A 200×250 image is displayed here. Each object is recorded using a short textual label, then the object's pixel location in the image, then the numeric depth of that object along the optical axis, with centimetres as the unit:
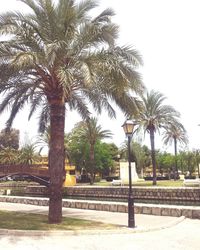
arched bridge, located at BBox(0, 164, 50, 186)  1701
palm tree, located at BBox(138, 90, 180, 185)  2310
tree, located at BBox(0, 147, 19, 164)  4653
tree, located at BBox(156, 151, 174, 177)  4921
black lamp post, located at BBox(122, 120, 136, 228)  786
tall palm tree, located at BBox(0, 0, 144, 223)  814
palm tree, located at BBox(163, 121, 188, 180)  2328
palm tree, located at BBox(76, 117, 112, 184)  3086
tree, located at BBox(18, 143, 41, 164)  4417
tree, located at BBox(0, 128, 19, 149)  5384
